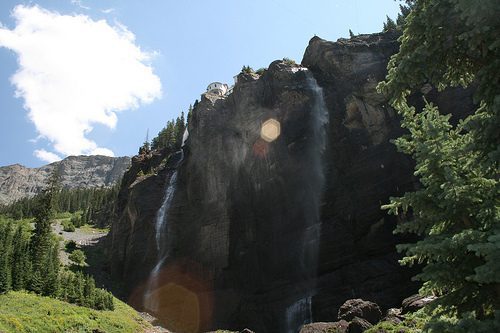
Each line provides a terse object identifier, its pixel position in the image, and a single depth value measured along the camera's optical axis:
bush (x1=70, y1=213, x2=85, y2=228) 111.47
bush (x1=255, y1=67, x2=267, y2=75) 66.68
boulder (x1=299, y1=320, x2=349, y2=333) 26.64
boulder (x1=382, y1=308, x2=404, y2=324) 24.92
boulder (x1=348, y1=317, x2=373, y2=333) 25.00
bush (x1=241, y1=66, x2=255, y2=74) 64.14
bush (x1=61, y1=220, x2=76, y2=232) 100.72
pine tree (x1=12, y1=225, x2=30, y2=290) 40.53
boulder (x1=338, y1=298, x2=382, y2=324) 28.47
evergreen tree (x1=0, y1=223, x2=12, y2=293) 38.15
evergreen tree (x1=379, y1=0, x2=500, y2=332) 9.70
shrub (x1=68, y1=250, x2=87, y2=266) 65.12
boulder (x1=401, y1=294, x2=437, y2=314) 26.80
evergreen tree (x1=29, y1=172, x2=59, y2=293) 41.59
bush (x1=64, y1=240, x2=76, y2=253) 73.01
